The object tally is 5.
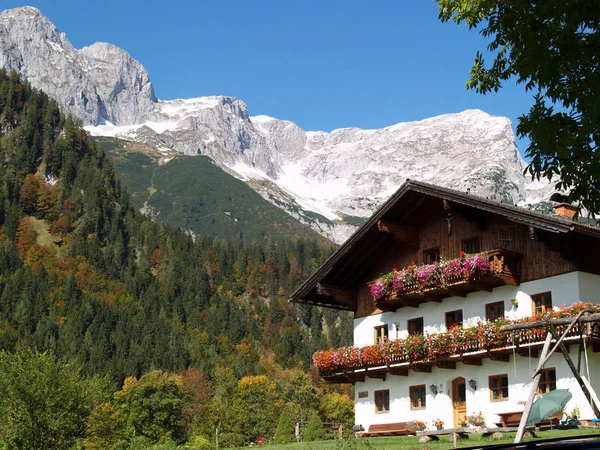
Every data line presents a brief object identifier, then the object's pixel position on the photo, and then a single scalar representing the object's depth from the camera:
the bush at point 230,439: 90.38
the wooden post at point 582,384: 16.70
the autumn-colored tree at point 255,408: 105.25
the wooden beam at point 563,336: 18.03
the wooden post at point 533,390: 16.14
